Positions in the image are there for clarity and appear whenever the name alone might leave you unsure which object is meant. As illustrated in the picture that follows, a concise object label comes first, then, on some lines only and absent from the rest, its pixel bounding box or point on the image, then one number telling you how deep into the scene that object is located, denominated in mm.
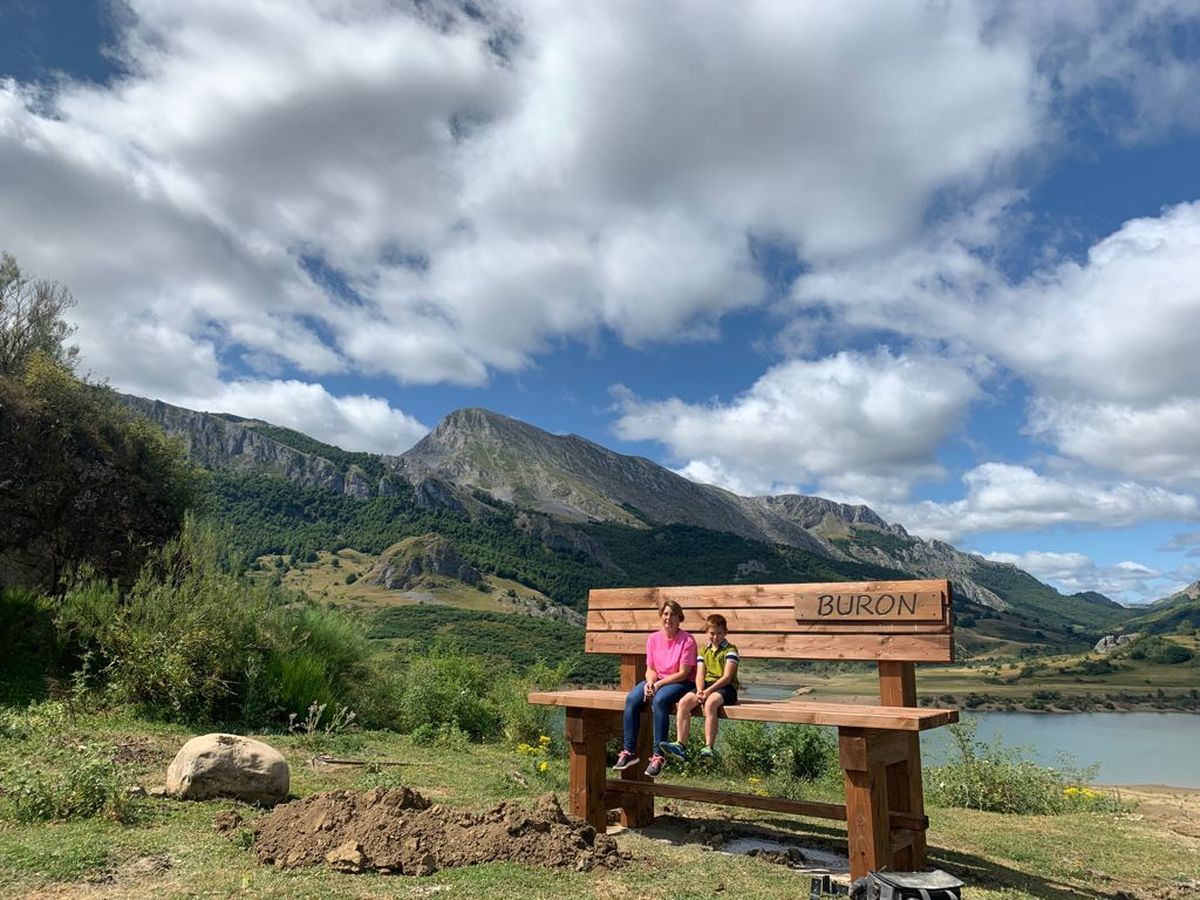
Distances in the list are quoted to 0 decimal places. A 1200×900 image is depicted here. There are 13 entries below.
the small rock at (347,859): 3725
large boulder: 5043
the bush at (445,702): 9891
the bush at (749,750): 8703
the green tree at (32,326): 15875
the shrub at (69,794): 4402
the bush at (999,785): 7488
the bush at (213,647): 8109
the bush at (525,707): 9344
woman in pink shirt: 4863
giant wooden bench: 3986
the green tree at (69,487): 12805
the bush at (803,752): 8633
